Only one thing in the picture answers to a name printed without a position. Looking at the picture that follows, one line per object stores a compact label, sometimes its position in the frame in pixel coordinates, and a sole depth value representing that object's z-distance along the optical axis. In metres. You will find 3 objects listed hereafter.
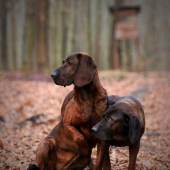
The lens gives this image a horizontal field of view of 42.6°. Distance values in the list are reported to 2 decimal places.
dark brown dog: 2.90
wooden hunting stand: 14.62
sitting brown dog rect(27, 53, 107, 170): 3.14
